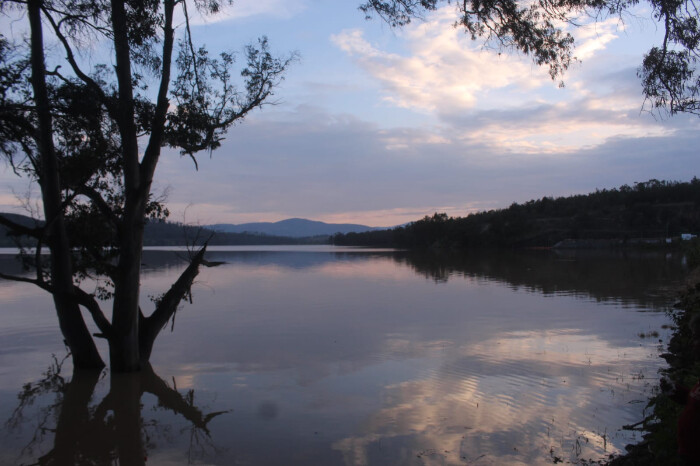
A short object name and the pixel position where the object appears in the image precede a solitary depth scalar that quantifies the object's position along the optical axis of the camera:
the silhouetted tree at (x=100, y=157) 7.32
